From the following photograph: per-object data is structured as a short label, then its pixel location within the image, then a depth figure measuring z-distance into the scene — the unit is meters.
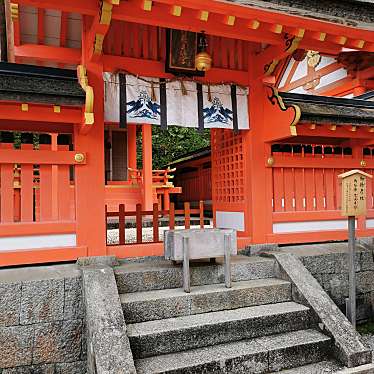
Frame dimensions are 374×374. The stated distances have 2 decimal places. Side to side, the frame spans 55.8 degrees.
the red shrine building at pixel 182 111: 4.28
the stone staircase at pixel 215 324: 3.46
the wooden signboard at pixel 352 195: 4.64
